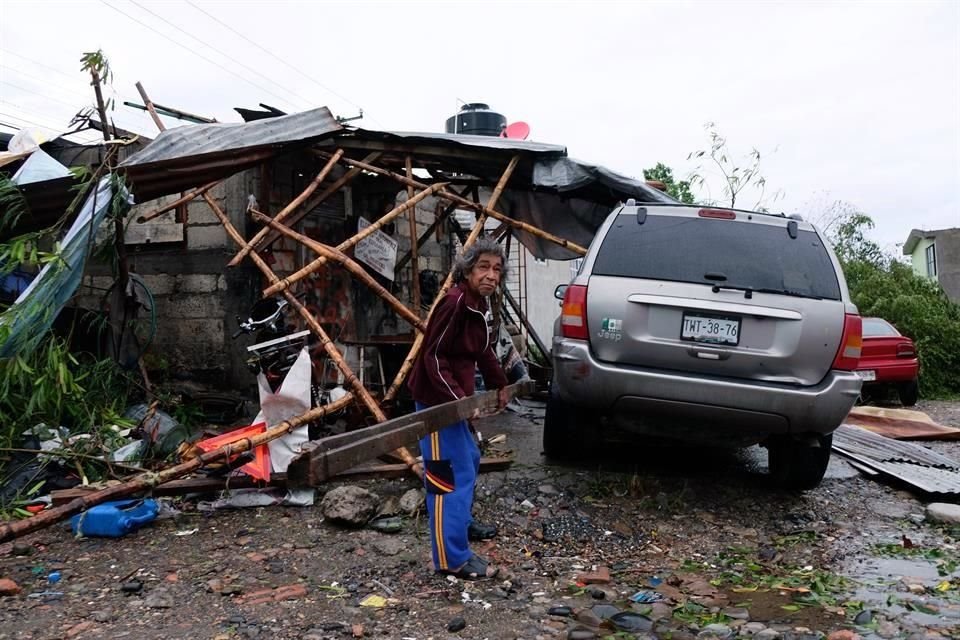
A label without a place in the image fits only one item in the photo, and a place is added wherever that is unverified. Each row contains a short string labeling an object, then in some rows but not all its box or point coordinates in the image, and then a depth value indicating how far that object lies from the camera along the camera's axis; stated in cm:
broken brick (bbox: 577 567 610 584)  364
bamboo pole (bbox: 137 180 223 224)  671
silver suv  433
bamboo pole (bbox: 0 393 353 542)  366
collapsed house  602
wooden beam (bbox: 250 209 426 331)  583
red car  1088
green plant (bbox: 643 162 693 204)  3379
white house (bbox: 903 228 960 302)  2576
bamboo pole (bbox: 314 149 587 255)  671
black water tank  1031
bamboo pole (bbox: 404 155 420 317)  732
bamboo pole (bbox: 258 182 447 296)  557
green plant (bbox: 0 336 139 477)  486
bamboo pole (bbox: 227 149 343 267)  596
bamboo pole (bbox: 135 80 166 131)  761
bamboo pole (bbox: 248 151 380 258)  647
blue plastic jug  423
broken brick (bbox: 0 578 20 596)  350
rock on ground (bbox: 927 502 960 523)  459
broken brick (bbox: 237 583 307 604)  340
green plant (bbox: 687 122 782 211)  1257
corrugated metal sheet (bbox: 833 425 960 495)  549
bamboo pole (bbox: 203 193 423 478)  516
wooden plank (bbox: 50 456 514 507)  460
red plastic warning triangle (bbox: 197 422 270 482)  486
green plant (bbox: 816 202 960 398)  1329
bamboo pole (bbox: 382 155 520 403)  573
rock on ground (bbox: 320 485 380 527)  432
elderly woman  359
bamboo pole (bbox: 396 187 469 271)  878
